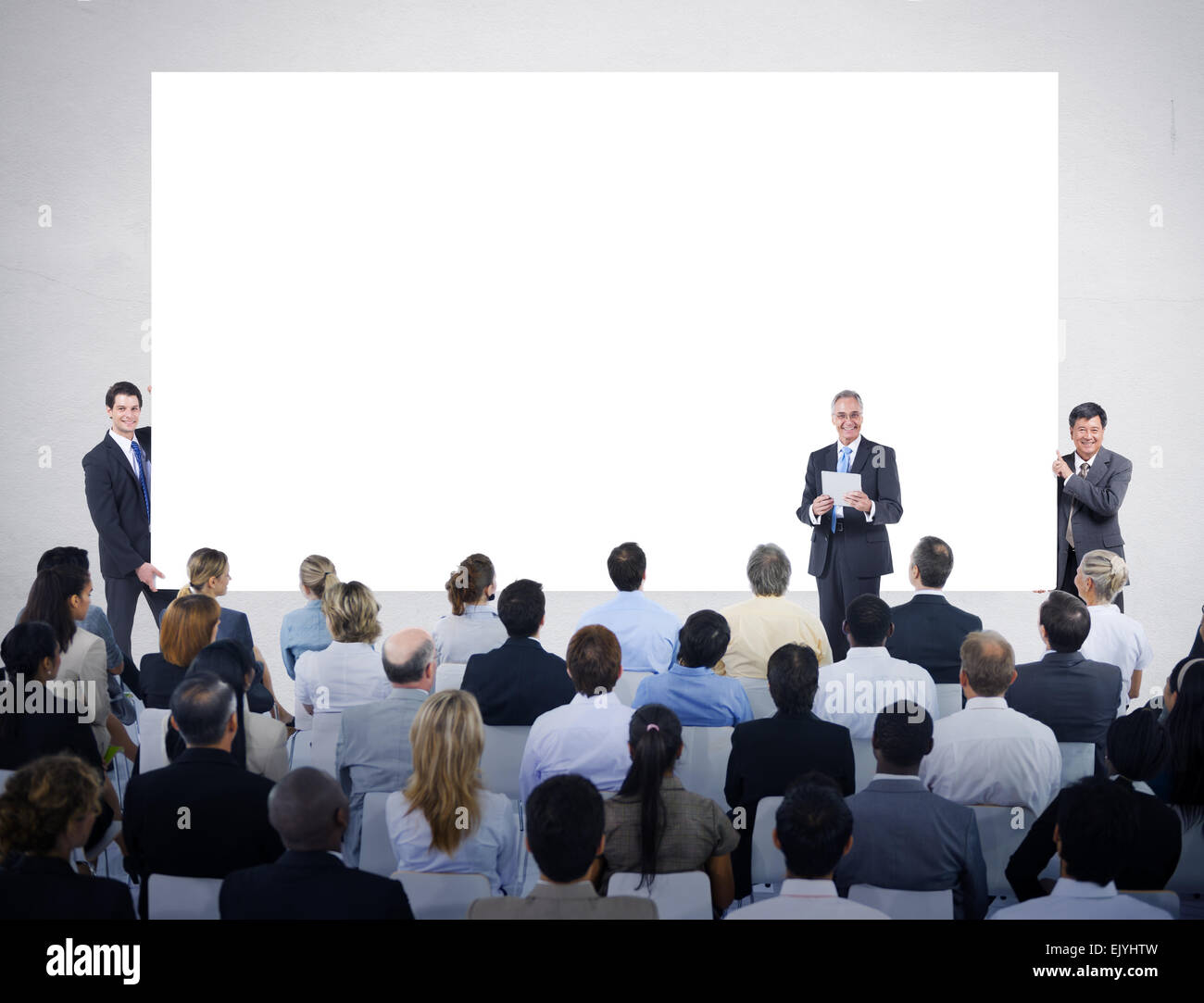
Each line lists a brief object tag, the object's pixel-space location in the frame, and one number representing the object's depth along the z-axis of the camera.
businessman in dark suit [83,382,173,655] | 5.66
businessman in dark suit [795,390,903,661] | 5.55
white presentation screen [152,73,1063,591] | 6.36
